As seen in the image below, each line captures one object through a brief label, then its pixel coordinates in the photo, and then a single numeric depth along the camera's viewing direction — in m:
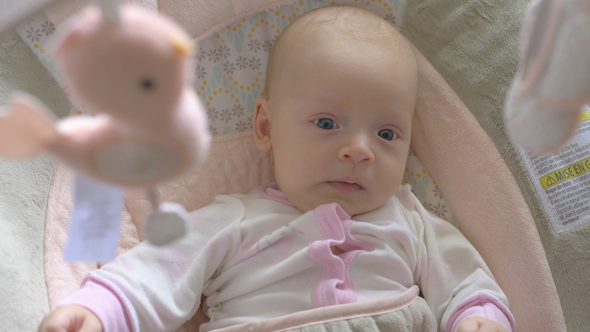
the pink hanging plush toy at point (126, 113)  0.43
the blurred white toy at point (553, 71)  0.58
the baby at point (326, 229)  0.84
